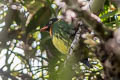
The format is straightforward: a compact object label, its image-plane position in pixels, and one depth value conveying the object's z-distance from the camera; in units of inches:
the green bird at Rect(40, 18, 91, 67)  176.4
